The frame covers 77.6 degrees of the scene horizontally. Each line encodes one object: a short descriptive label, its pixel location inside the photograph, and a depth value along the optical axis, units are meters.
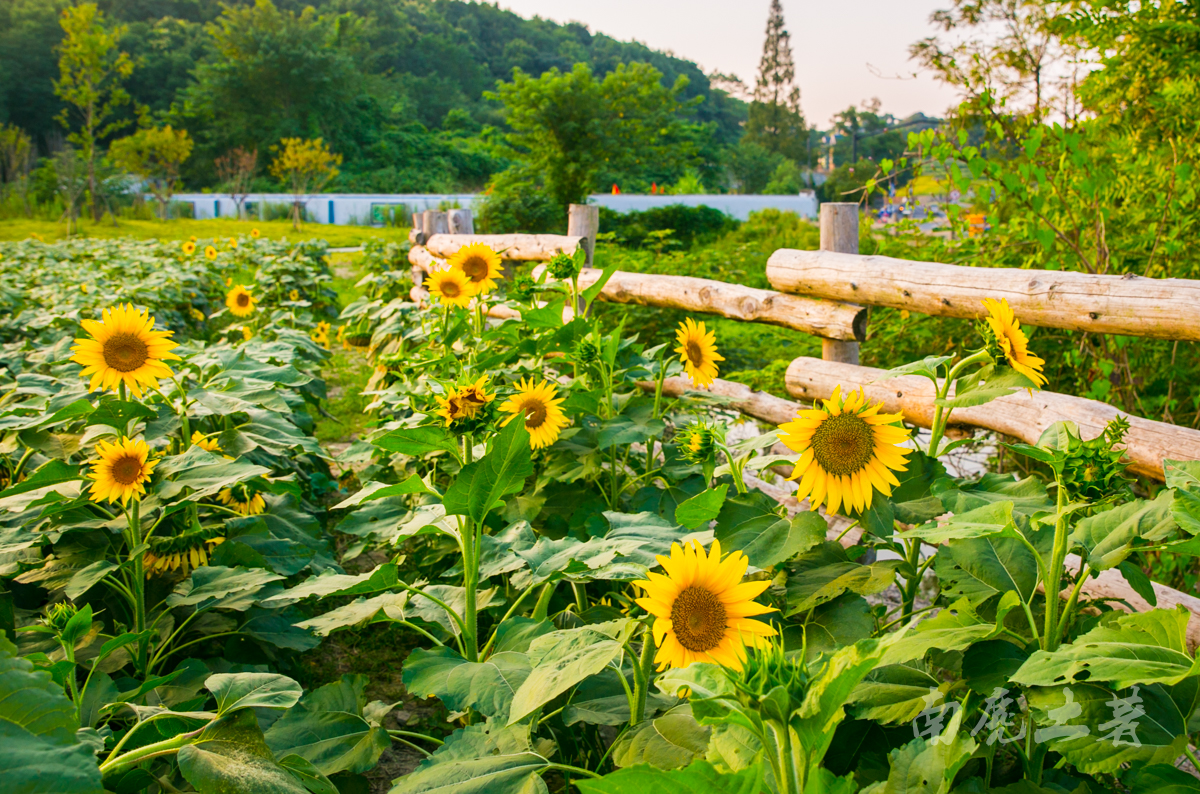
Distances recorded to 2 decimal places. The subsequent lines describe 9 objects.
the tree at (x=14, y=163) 19.57
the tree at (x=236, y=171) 27.54
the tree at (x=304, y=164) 25.09
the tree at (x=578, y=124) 19.34
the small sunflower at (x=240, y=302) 3.83
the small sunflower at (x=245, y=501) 1.83
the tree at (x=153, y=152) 23.22
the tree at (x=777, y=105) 54.41
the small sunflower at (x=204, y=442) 1.72
